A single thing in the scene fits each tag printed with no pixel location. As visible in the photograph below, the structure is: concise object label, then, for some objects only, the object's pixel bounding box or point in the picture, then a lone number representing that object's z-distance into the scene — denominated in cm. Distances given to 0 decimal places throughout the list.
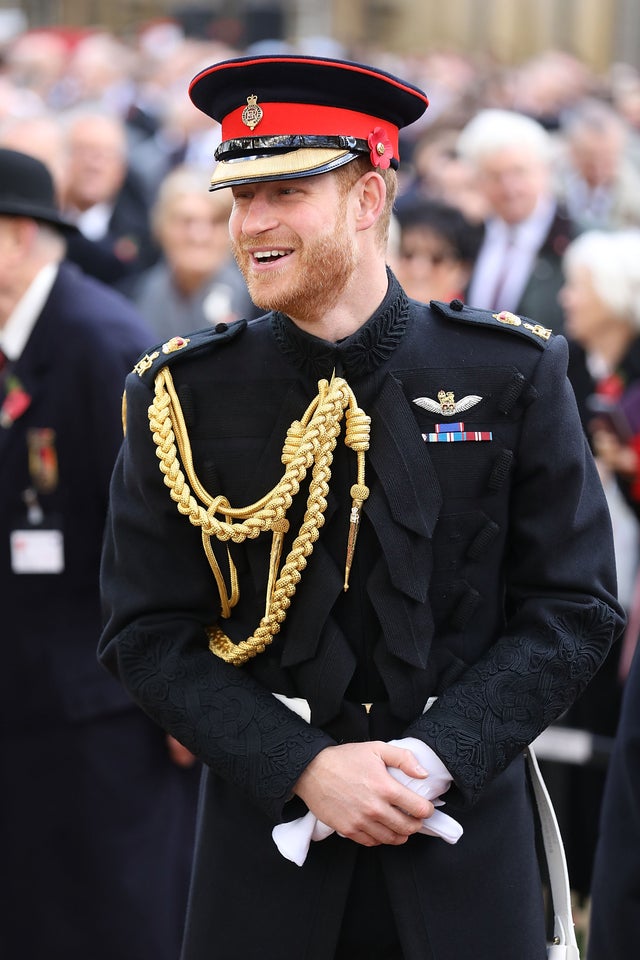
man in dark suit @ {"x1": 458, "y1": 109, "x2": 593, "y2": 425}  1307
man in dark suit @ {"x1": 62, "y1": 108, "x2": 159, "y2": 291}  1673
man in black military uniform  494
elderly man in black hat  783
